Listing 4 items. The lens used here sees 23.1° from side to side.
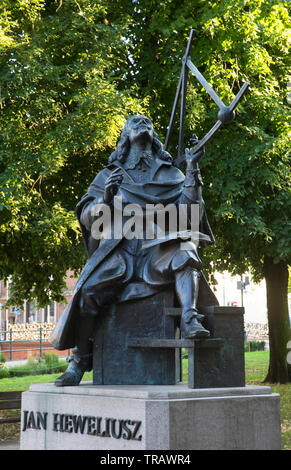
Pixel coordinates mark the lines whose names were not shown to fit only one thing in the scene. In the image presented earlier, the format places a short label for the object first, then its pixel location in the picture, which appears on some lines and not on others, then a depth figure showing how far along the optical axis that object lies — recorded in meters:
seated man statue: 6.37
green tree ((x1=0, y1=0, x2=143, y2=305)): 12.89
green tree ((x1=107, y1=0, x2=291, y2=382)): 14.10
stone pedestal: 5.32
